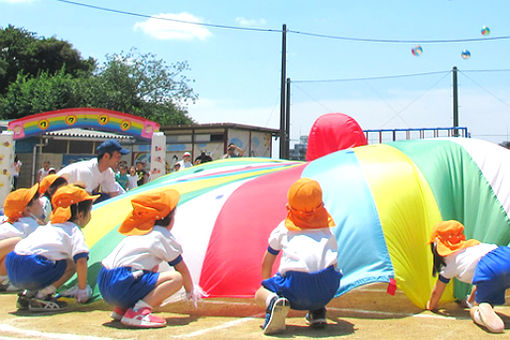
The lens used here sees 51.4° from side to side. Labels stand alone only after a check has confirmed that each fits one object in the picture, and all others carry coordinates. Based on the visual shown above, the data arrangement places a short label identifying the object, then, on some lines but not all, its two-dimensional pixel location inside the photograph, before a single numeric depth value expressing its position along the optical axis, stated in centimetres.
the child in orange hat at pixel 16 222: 483
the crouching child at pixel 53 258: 397
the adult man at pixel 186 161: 1037
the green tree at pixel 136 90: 3053
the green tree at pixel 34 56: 3466
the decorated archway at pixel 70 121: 1271
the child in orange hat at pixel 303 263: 326
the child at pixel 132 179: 1220
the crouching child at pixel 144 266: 354
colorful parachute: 395
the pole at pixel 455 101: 1454
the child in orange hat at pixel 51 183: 527
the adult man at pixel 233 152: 935
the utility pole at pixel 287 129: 1459
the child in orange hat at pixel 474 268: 350
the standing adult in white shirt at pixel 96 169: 548
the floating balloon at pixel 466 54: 1355
